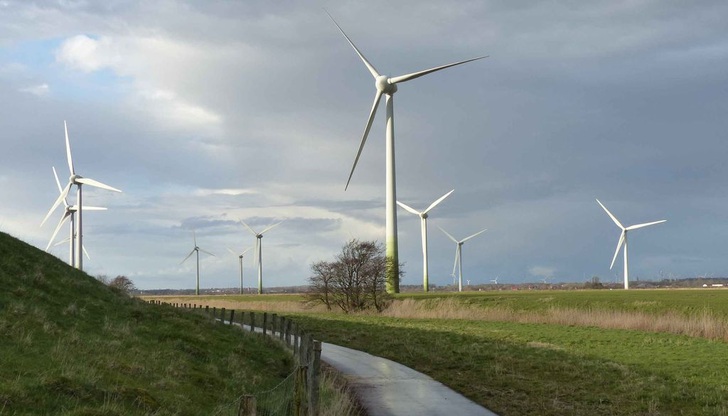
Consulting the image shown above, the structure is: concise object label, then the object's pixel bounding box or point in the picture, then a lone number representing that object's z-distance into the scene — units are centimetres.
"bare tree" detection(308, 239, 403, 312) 6906
